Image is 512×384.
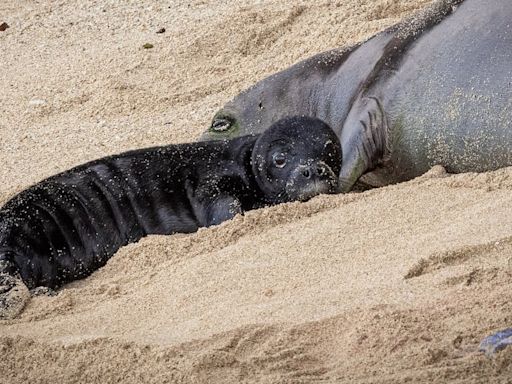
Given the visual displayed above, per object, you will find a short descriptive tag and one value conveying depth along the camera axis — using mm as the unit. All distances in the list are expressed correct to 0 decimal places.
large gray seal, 10844
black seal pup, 10406
